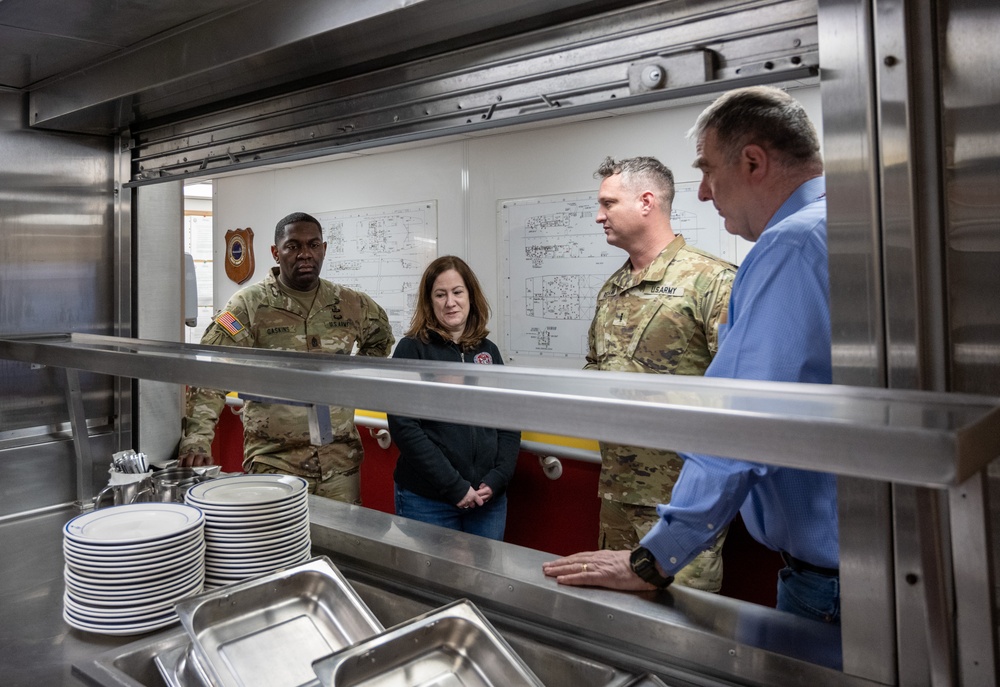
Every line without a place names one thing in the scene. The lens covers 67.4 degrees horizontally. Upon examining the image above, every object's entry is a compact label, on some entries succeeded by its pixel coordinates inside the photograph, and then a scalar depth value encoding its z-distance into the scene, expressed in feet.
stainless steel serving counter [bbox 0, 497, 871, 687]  3.47
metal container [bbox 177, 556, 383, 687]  3.88
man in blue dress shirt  3.69
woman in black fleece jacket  8.63
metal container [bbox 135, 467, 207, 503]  5.70
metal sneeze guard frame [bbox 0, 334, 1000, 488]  2.02
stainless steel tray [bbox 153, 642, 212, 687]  3.82
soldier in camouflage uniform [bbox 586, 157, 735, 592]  7.72
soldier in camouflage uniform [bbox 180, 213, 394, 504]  9.14
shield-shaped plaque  21.31
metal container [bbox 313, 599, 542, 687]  3.53
